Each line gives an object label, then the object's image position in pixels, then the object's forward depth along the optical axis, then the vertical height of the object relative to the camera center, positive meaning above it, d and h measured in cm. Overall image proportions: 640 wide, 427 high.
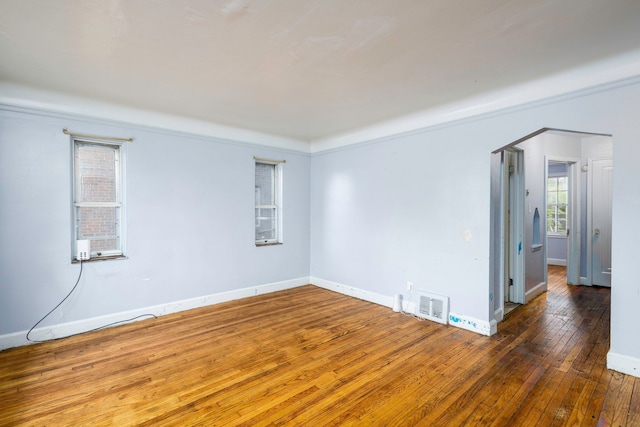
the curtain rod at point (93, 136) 321 +82
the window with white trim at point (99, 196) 338 +16
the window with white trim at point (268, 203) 491 +12
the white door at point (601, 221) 500 -18
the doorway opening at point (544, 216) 425 -8
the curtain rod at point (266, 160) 472 +80
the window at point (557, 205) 723 +13
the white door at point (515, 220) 425 -14
